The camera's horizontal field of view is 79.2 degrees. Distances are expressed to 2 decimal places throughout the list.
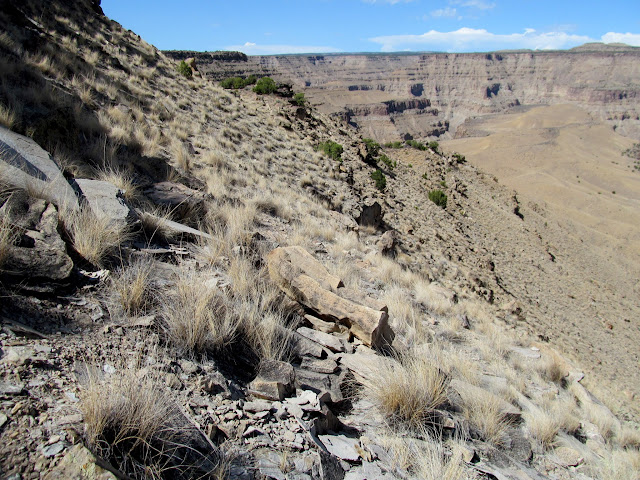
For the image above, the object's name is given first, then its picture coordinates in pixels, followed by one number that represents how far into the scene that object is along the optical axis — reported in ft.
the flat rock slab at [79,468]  4.25
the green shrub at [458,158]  103.46
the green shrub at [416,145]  104.72
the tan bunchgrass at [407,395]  9.02
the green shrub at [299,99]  75.04
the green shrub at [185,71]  58.72
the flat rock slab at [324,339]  11.25
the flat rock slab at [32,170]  10.73
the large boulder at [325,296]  12.43
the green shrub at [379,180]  57.48
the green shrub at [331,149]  56.08
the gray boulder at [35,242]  8.01
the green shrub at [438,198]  66.74
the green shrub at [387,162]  75.44
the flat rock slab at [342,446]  7.32
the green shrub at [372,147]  76.33
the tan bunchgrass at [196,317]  8.29
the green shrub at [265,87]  77.15
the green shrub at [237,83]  85.46
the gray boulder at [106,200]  11.82
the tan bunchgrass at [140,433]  5.09
